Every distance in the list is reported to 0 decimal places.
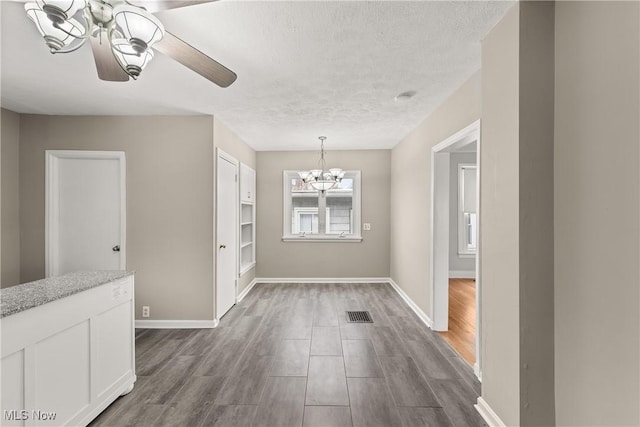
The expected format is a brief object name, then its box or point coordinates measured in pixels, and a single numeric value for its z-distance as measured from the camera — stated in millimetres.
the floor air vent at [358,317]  3511
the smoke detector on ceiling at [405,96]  2703
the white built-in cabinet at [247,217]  4637
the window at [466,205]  5922
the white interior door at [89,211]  3338
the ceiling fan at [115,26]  1069
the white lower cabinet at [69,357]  1332
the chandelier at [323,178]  4281
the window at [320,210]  5539
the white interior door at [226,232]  3541
